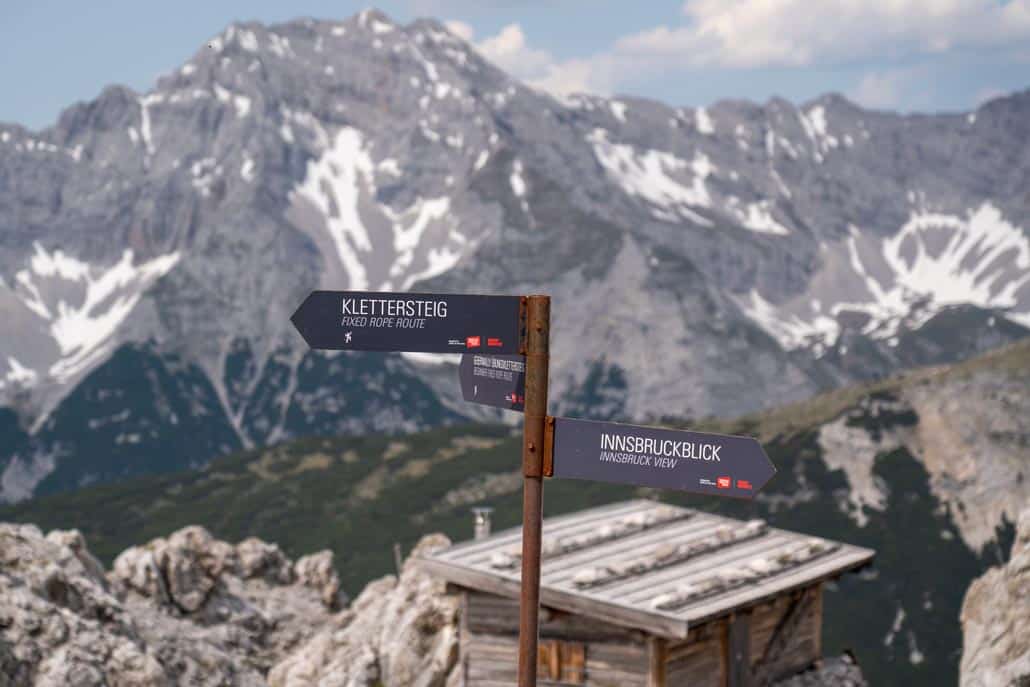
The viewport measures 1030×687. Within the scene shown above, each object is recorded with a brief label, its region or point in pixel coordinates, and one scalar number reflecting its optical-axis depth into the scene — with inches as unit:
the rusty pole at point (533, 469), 496.1
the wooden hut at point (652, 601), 1067.9
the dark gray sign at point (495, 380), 514.9
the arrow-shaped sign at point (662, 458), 491.5
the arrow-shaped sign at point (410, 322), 505.7
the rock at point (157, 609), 867.4
